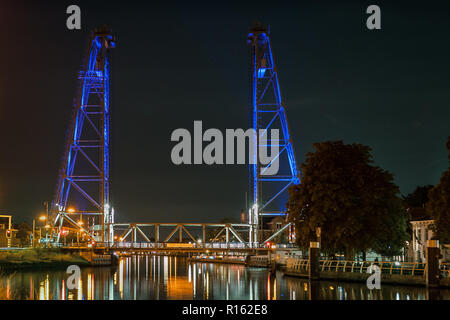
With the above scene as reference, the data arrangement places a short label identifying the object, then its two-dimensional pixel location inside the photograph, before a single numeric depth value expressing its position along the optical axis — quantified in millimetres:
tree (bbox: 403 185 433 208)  83500
